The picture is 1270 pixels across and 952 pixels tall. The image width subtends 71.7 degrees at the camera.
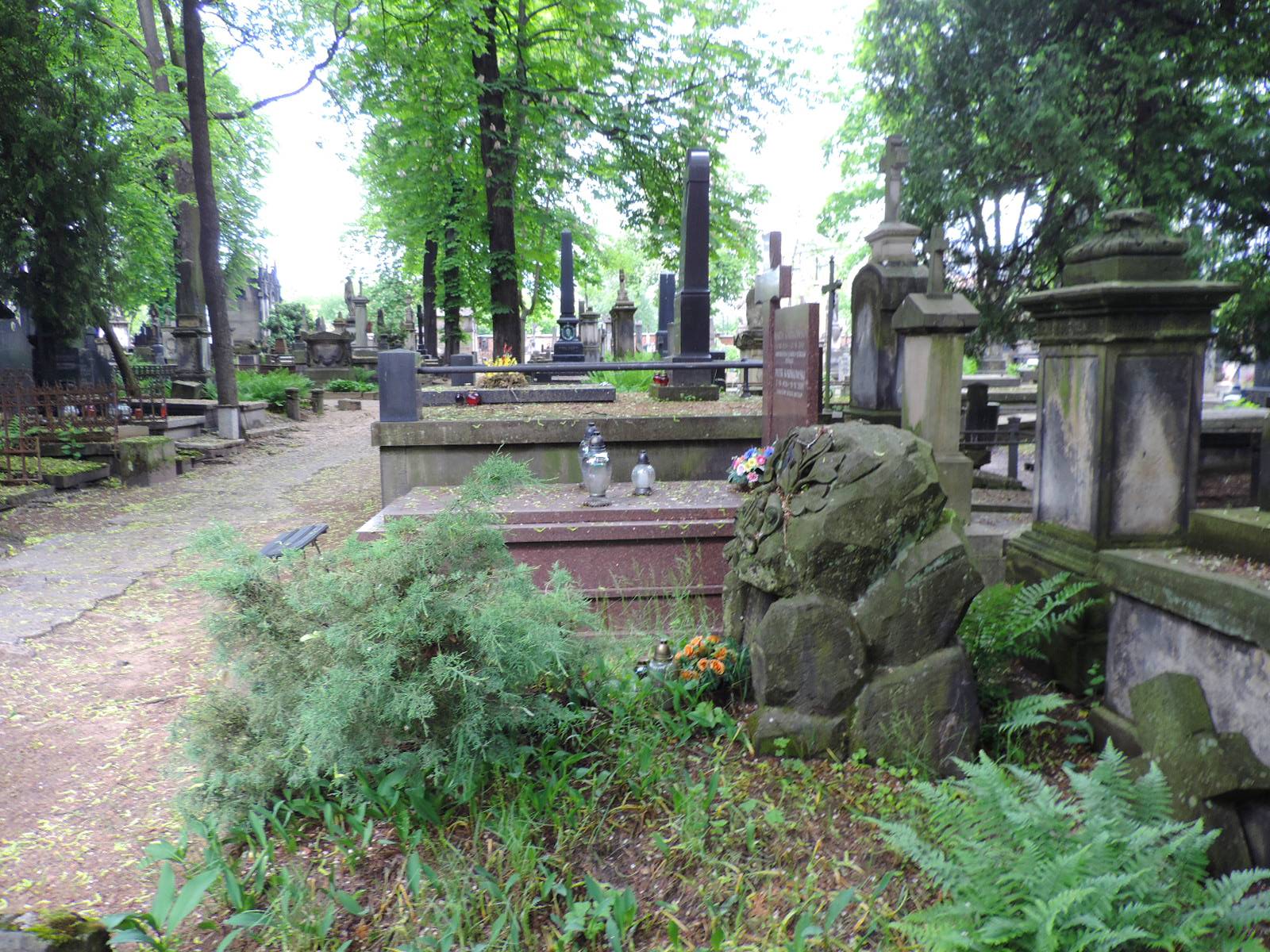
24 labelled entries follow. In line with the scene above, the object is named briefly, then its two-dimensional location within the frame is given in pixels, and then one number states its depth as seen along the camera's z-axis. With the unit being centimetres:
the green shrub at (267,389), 2011
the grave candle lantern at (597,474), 649
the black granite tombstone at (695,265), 1204
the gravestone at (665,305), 2319
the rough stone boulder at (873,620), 333
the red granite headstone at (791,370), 611
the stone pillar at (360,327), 3322
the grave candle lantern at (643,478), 692
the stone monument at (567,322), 1519
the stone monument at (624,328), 2566
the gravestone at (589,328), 3161
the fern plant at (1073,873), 226
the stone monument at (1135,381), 382
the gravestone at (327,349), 2886
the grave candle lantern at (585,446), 657
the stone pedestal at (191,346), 2170
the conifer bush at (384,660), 284
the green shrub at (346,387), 2656
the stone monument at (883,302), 793
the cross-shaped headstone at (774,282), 787
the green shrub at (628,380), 1406
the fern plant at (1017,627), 368
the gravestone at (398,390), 804
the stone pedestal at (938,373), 700
